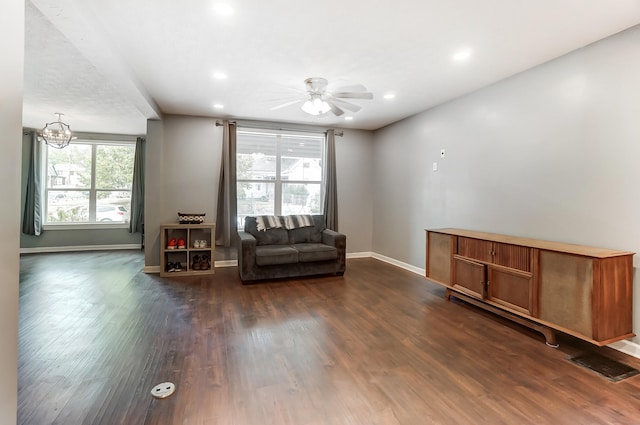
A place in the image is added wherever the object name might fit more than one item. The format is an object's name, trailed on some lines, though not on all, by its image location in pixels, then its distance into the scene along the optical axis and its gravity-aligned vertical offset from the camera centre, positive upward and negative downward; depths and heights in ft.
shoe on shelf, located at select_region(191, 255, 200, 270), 16.59 -2.81
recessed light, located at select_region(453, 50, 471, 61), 9.70 +5.18
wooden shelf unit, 15.83 -1.93
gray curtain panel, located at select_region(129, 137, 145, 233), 22.98 +1.62
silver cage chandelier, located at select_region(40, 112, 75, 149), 17.97 +4.48
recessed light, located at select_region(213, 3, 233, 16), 7.46 +5.04
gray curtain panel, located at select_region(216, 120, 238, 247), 17.57 +1.15
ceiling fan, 11.66 +4.66
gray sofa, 14.57 -1.90
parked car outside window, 23.17 -0.22
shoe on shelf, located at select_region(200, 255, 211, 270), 16.69 -2.82
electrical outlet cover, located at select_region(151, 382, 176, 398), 6.35 -3.80
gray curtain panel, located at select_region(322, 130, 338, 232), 19.43 +1.62
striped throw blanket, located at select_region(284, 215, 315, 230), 17.26 -0.46
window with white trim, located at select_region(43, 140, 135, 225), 22.35 +2.02
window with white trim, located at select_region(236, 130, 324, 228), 18.72 +2.54
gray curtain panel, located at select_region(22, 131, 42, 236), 21.03 +0.76
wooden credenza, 7.75 -1.96
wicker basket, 16.43 -0.36
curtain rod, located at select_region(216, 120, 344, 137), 17.75 +5.21
